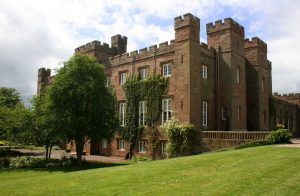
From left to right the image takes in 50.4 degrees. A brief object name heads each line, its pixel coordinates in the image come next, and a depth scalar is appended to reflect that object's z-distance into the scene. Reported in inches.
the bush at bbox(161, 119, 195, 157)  1045.2
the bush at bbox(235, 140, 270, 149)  903.7
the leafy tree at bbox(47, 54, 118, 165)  1010.1
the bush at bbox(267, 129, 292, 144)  901.8
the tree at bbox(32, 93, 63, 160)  1013.2
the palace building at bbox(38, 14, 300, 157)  1119.0
